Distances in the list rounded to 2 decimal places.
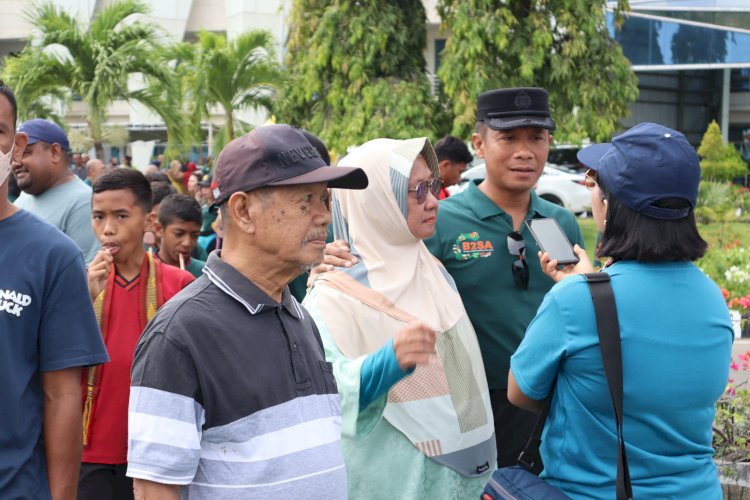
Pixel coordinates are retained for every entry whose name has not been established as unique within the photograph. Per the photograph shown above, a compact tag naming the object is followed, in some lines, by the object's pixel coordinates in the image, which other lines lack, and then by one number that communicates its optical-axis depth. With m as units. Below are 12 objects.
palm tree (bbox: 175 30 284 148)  18.81
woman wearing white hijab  3.03
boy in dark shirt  5.28
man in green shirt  3.81
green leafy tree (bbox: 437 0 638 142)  14.67
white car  22.95
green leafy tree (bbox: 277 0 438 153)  15.06
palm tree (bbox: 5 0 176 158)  15.67
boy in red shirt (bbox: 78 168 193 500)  3.66
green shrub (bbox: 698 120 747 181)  22.64
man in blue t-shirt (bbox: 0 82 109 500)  2.40
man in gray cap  2.02
